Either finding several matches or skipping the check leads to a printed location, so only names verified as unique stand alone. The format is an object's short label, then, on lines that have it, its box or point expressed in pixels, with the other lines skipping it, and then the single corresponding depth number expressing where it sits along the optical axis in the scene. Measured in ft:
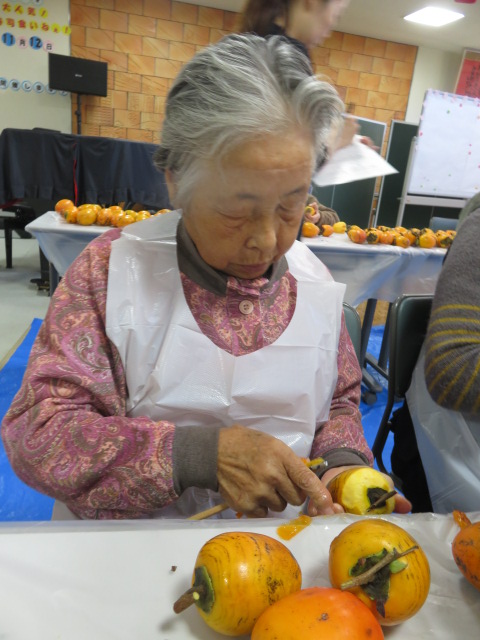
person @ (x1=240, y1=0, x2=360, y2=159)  5.70
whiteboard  17.71
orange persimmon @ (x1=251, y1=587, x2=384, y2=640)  1.48
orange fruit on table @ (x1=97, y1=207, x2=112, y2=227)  9.29
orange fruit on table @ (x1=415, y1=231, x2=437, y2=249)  10.69
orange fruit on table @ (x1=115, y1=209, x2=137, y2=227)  9.14
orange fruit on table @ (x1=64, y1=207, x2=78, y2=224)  9.28
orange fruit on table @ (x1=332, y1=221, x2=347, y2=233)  11.24
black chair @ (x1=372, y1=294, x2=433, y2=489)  4.68
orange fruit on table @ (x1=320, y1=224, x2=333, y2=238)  10.38
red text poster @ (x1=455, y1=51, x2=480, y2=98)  25.88
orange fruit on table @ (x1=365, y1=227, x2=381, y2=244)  10.11
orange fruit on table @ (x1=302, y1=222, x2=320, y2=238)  9.66
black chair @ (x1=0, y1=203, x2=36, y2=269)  15.89
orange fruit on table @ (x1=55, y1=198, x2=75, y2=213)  9.86
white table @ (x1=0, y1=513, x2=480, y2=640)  1.75
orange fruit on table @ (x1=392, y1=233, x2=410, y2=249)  10.52
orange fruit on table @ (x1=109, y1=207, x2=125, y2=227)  9.26
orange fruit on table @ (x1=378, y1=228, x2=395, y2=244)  10.40
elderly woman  2.51
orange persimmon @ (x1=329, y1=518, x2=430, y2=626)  1.69
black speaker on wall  20.84
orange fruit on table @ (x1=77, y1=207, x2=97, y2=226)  9.11
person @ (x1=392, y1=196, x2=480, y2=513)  3.13
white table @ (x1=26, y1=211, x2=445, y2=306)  8.86
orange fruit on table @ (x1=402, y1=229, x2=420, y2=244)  10.93
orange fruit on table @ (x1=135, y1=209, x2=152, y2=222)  9.34
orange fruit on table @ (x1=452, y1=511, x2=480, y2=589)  1.97
